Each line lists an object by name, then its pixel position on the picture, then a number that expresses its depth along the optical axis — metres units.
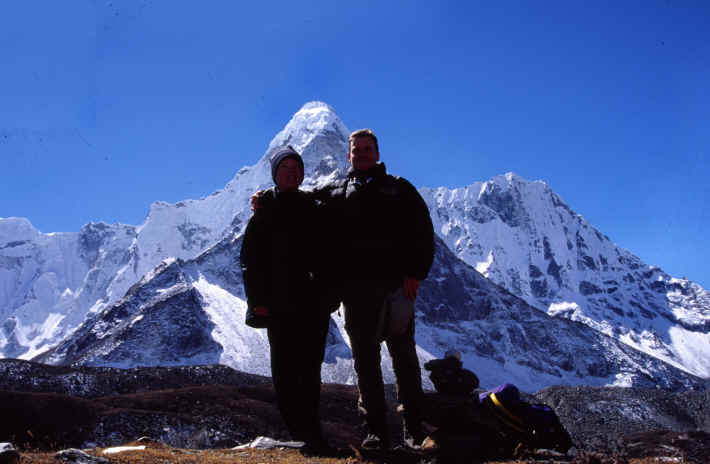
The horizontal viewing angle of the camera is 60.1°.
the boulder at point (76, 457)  6.45
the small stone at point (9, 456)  5.85
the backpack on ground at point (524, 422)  6.91
